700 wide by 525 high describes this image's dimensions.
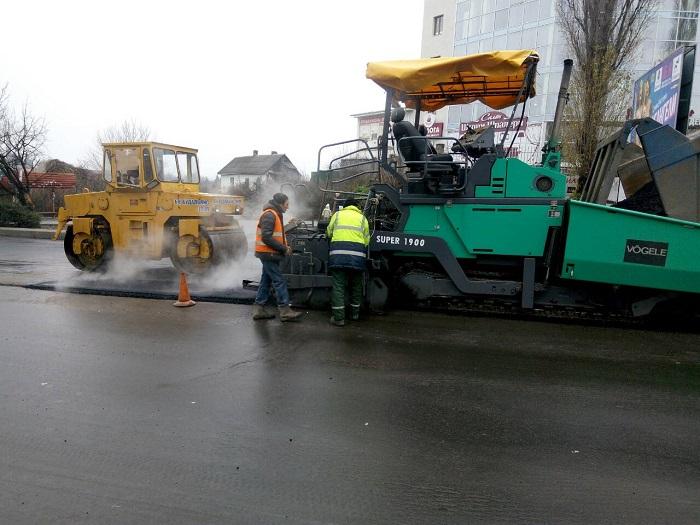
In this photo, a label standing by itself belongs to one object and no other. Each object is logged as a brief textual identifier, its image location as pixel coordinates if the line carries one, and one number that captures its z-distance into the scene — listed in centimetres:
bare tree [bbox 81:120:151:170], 3681
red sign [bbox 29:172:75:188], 3038
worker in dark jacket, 665
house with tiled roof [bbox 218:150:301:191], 5862
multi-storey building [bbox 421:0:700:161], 2539
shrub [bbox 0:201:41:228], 2312
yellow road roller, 991
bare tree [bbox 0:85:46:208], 2497
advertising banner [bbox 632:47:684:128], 1003
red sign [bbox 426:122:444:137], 2314
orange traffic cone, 747
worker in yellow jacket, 638
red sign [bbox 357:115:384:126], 4982
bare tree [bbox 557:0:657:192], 1555
